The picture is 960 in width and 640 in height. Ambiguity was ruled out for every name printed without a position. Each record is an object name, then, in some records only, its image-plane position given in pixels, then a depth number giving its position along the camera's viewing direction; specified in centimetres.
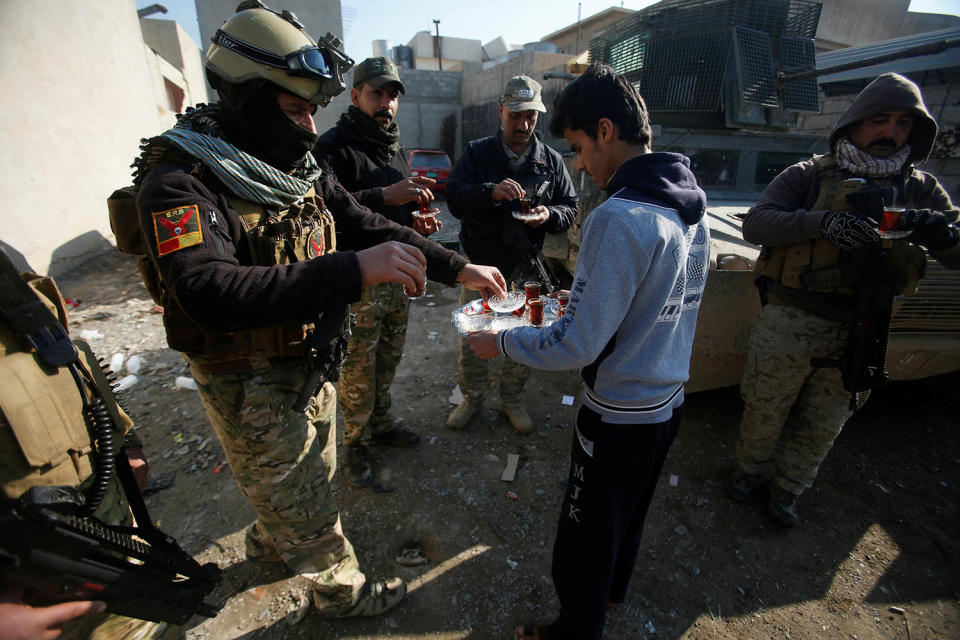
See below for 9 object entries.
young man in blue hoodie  124
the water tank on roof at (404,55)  2166
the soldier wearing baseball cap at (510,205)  293
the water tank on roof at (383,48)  2266
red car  1249
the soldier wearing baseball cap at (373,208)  263
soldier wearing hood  209
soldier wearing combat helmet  121
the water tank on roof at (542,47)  1534
